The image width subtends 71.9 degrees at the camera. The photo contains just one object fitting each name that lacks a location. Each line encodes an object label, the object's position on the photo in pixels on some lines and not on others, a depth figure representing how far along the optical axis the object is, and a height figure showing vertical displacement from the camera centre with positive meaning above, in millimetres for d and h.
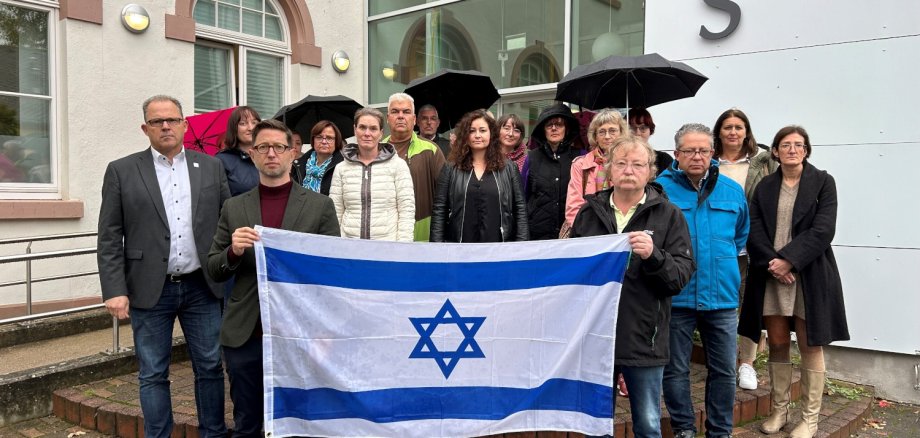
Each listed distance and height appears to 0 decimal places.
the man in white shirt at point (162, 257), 3438 -343
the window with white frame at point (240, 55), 8203 +1901
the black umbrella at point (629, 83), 5113 +957
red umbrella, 5957 +585
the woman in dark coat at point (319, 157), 5059 +316
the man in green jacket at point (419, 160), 4684 +265
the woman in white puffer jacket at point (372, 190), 4102 +34
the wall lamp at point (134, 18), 7043 +1969
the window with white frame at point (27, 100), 6492 +971
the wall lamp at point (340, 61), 9391 +1992
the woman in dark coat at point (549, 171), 4930 +199
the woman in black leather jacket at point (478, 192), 4328 +26
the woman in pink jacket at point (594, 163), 4363 +237
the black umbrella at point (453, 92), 5777 +971
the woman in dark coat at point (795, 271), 4012 -471
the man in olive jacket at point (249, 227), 3258 -195
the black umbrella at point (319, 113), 6355 +844
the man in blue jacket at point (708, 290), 3609 -524
